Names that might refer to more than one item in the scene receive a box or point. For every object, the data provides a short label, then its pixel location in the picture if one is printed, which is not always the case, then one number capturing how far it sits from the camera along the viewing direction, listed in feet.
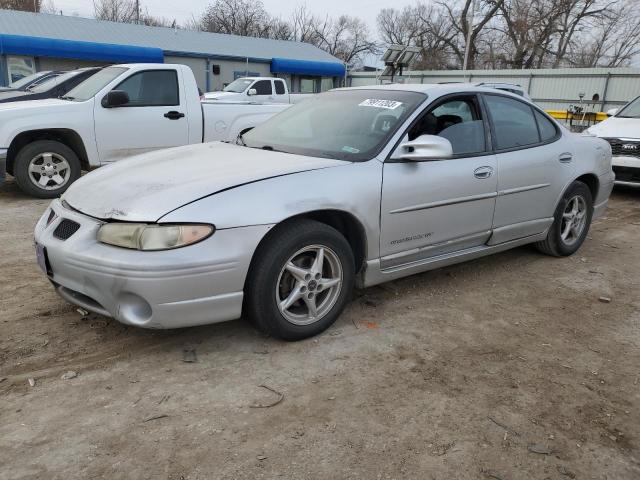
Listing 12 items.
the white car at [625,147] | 26.89
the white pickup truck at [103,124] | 22.58
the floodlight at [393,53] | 54.86
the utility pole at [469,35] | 94.61
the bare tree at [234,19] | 182.09
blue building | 76.33
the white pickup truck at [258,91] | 53.78
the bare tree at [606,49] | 131.13
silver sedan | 9.33
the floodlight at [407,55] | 54.50
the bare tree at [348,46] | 197.67
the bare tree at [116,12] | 178.60
